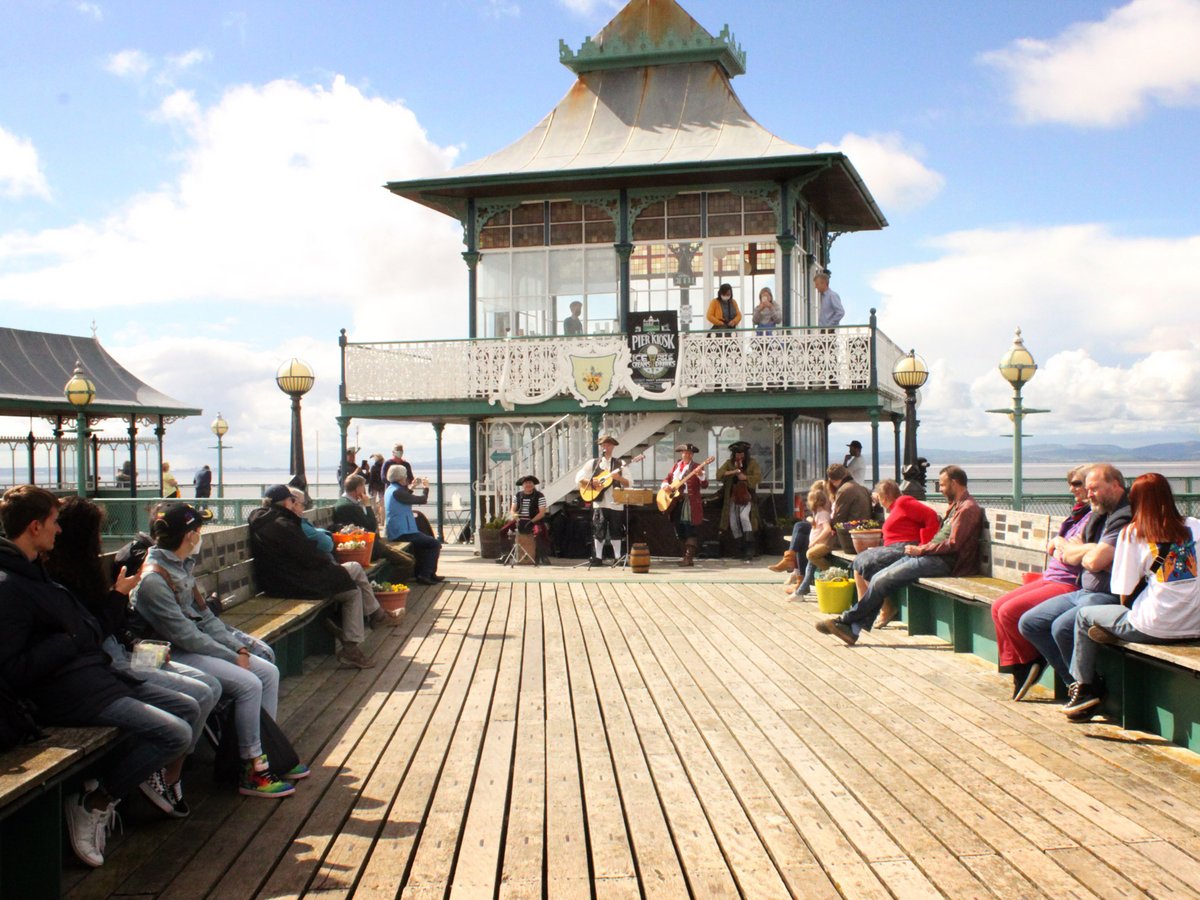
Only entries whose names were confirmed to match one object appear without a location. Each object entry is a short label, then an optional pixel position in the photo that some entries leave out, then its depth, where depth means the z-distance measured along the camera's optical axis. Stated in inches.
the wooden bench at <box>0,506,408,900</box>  165.5
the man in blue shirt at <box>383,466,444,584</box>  568.4
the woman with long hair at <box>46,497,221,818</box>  209.8
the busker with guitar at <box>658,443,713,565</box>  700.7
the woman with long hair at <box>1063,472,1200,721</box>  253.8
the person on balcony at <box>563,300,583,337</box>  863.1
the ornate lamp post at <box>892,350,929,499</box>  761.6
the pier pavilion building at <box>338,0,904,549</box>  778.8
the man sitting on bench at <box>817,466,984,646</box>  398.9
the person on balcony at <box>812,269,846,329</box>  799.1
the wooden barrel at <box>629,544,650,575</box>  666.2
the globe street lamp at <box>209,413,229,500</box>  1886.8
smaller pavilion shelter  1318.9
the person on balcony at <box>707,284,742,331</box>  792.9
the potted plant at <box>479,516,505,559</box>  763.4
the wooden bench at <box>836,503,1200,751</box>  251.5
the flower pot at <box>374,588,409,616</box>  447.2
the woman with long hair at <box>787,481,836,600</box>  523.2
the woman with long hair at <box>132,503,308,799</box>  230.4
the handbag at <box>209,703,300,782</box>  232.4
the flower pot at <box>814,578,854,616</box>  457.7
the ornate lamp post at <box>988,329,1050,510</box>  658.8
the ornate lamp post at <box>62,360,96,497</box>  973.8
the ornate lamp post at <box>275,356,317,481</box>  657.0
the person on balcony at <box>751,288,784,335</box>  805.9
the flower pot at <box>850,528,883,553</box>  490.9
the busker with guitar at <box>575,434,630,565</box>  685.9
